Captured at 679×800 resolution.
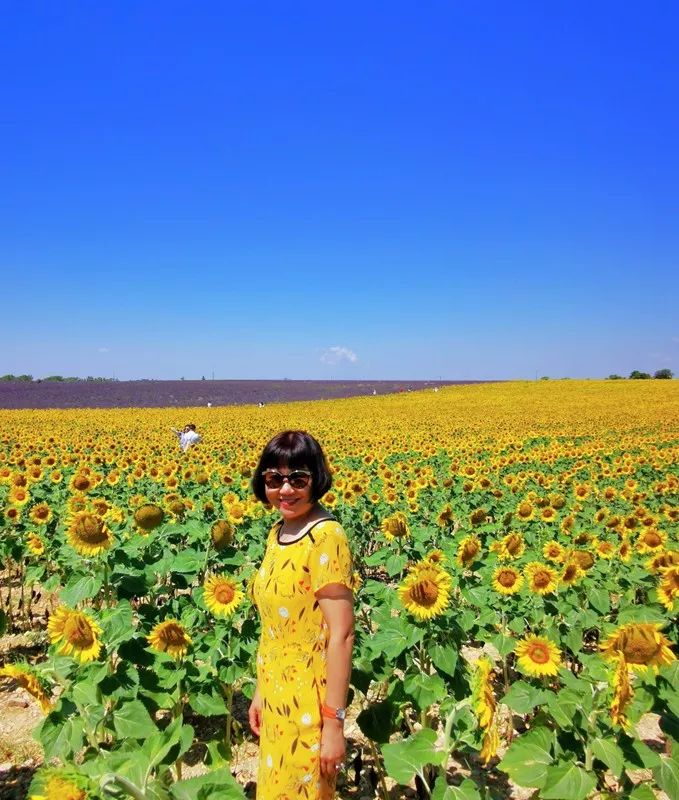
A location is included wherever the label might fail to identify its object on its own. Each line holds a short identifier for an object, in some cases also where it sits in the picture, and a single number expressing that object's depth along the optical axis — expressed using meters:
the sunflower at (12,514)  5.14
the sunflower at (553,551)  4.21
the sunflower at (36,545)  4.60
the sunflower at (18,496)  5.54
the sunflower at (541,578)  3.72
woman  2.00
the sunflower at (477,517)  5.22
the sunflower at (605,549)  4.47
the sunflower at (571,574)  3.79
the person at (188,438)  12.68
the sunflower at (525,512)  5.80
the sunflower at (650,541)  4.72
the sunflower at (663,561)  3.77
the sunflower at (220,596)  2.96
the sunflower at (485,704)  1.81
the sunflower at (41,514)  4.91
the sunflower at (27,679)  2.03
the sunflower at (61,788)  1.34
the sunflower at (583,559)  3.92
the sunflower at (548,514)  5.93
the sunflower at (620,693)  1.80
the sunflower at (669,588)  3.19
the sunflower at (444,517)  5.40
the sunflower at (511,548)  3.99
